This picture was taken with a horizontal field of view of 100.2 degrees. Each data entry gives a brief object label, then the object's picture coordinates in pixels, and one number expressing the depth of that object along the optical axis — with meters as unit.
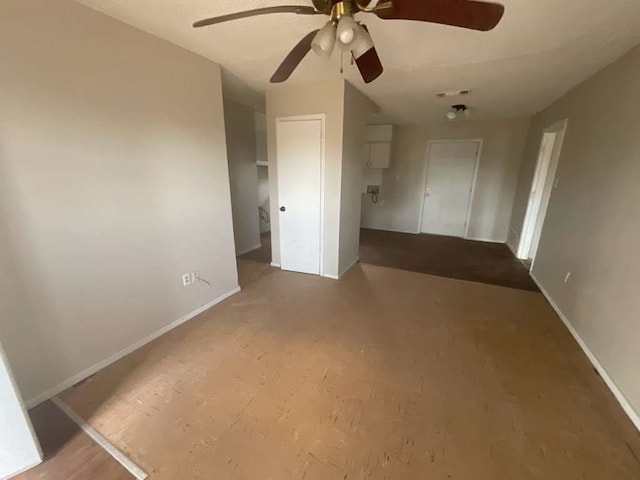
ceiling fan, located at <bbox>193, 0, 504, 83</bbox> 1.12
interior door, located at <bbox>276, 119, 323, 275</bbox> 3.31
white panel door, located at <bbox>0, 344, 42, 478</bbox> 1.21
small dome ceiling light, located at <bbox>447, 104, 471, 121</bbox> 3.97
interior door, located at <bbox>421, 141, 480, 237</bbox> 5.45
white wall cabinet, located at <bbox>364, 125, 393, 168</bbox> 5.62
